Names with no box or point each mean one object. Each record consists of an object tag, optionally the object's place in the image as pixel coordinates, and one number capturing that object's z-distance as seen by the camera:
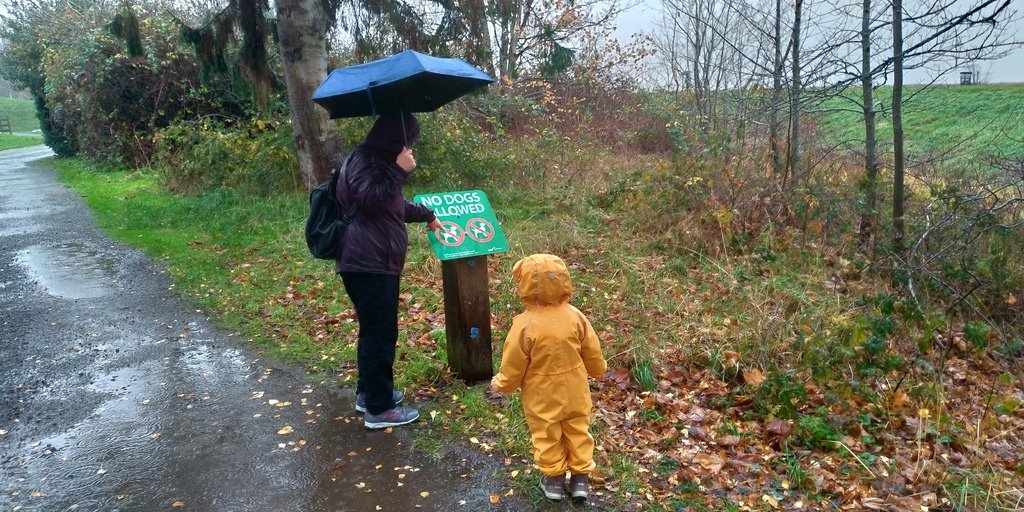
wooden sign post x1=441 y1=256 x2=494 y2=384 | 4.31
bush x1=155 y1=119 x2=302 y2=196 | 11.06
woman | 3.61
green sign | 4.15
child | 3.06
